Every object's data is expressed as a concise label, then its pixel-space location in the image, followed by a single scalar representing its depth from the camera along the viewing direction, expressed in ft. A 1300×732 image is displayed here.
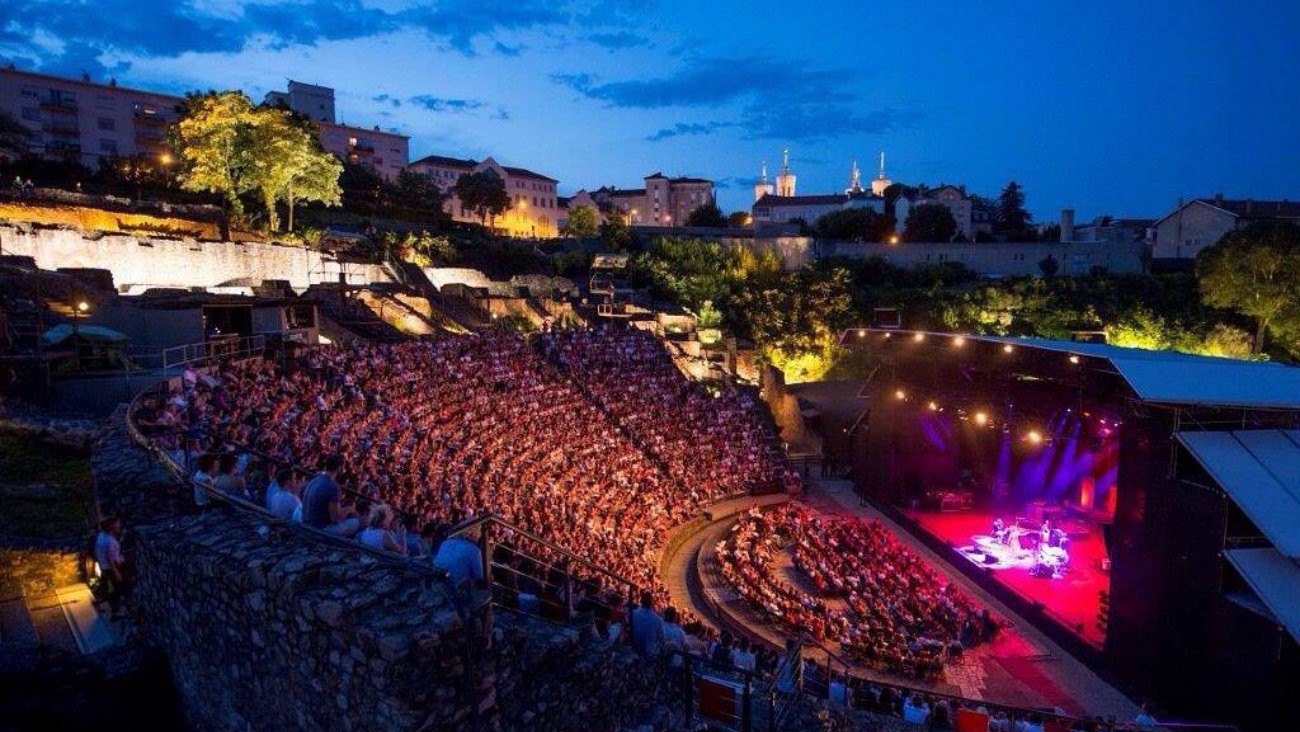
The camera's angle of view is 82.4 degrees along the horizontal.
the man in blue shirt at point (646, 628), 25.77
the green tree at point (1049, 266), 157.08
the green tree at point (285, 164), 111.75
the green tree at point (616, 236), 155.43
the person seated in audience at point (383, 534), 20.03
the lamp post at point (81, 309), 53.48
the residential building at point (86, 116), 153.58
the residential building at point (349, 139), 223.71
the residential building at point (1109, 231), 194.59
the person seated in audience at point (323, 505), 20.47
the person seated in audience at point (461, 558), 18.62
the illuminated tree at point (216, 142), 109.19
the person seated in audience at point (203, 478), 21.62
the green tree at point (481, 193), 196.24
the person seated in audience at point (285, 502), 21.38
